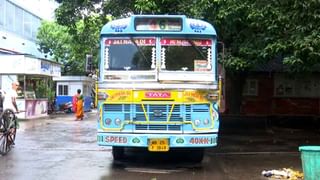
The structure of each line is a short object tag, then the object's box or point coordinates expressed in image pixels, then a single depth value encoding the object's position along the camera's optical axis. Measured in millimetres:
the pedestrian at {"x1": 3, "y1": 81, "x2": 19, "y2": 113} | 14877
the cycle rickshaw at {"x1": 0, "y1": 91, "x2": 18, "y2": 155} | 13672
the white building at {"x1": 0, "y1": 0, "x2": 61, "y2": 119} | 29094
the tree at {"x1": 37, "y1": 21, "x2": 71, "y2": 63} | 47312
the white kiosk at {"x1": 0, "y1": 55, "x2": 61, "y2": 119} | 29031
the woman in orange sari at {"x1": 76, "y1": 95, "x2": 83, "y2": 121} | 29766
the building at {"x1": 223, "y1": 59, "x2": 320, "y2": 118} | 30797
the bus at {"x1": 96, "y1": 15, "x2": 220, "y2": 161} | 11422
